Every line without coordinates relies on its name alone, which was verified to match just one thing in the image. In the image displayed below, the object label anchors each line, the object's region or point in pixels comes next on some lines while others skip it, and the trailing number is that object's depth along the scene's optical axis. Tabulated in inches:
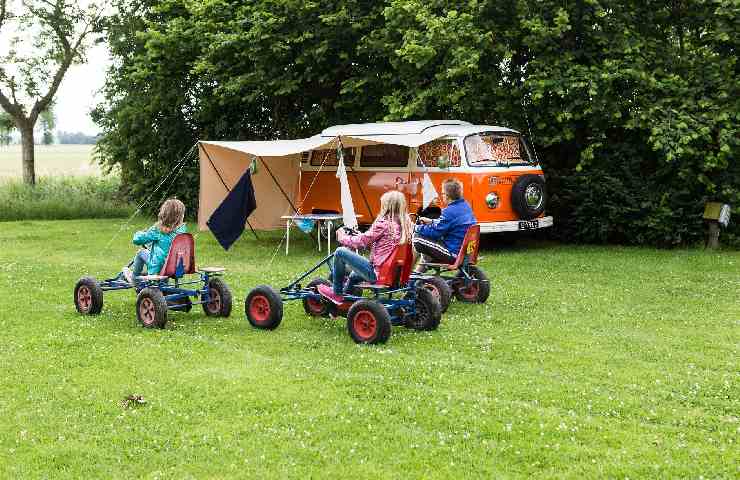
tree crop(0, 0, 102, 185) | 1186.6
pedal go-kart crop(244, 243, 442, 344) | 353.4
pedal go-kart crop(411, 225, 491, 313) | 411.2
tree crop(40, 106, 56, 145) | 1323.6
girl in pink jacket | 363.9
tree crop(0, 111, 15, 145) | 1259.8
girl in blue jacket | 395.9
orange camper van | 625.9
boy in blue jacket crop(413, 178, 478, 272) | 433.7
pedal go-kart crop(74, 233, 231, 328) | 384.2
